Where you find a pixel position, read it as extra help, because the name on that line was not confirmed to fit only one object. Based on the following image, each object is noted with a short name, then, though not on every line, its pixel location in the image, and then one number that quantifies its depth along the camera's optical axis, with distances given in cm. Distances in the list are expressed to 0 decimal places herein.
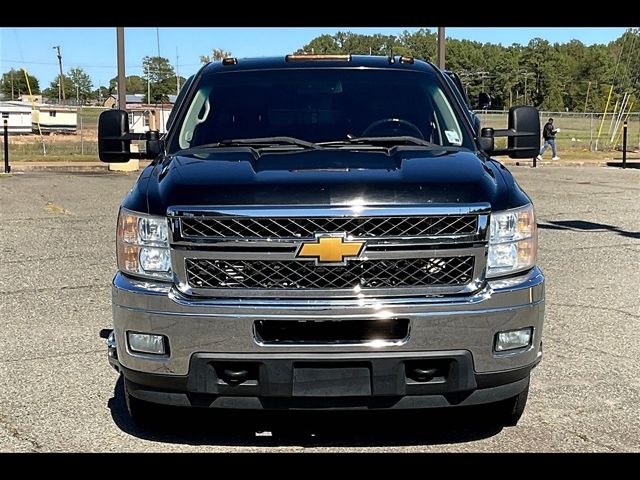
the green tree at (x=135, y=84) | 12496
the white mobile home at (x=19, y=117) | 6372
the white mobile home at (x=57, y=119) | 6900
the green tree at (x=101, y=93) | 12128
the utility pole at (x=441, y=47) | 2429
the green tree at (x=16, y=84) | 10721
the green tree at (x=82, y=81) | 12462
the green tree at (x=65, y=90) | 12366
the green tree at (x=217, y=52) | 5839
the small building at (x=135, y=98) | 9810
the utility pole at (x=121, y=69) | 2438
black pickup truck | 374
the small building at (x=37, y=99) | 8525
